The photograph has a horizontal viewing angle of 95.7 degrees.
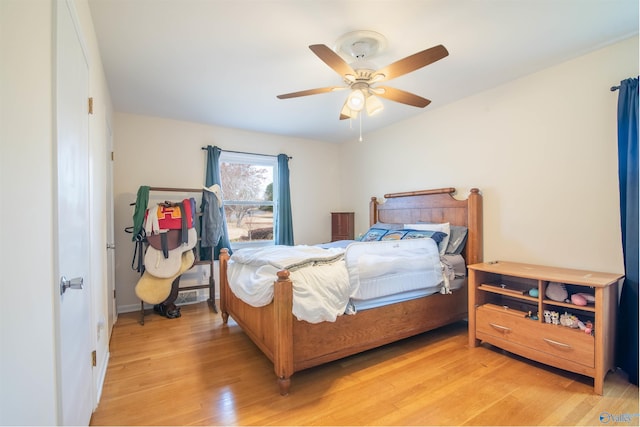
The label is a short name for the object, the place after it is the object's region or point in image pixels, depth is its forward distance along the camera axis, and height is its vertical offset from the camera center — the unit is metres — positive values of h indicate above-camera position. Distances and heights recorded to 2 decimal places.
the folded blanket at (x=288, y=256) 2.09 -0.34
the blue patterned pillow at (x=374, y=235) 3.53 -0.28
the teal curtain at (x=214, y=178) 3.97 +0.50
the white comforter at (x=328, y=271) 1.96 -0.45
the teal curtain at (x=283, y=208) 4.53 +0.09
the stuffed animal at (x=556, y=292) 2.14 -0.61
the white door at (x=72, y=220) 1.09 -0.02
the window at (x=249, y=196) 4.32 +0.28
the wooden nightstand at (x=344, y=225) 4.69 -0.20
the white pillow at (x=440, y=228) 2.99 -0.17
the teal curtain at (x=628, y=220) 1.98 -0.07
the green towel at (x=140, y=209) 3.22 +0.07
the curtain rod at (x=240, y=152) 4.14 +0.92
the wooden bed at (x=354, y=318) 1.88 -0.85
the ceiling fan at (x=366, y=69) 1.77 +0.95
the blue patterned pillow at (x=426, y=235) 3.00 -0.24
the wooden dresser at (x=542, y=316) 1.92 -0.84
